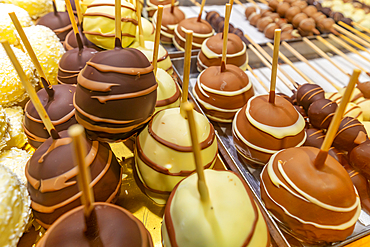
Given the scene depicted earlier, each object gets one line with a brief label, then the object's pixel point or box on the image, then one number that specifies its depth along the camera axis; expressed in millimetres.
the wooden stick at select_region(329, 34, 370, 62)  577
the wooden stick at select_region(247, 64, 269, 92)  482
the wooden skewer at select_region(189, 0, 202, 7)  789
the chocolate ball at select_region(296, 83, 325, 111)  386
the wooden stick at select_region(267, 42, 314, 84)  501
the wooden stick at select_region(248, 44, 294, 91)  490
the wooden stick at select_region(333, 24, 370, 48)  595
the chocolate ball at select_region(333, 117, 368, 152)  325
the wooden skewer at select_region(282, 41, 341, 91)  512
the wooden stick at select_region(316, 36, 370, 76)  556
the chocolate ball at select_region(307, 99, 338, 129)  346
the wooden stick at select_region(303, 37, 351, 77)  545
